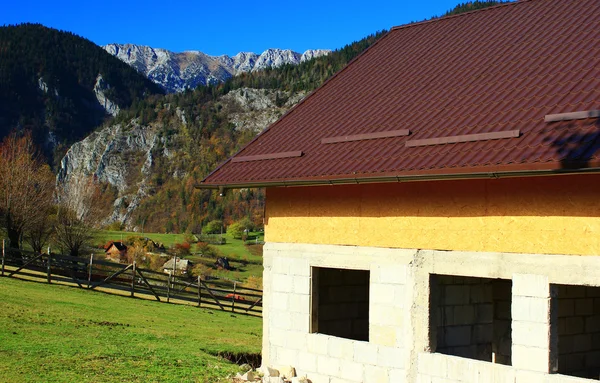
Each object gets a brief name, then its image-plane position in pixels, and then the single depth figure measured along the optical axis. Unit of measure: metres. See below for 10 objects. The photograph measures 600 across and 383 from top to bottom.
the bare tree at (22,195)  44.62
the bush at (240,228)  114.88
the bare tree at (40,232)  48.59
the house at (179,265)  67.62
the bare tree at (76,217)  52.09
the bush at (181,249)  88.56
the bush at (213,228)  128.01
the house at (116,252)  71.32
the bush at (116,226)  110.08
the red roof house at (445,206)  9.41
